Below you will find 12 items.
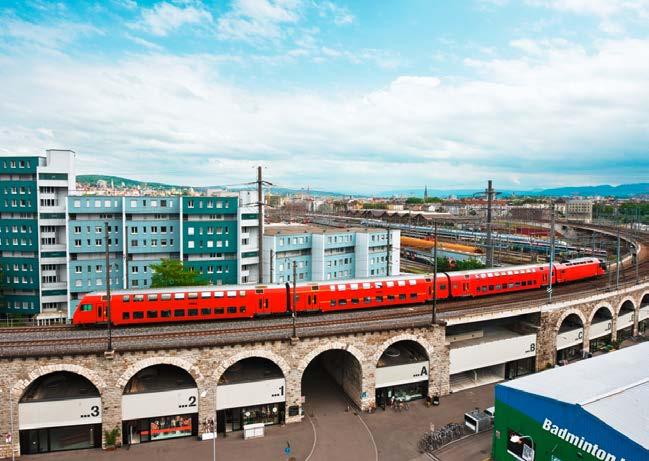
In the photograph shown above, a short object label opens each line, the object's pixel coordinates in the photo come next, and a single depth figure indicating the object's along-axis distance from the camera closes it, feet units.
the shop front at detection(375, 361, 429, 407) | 106.32
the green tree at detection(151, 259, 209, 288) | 141.18
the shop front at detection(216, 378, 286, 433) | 93.30
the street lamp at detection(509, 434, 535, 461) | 72.84
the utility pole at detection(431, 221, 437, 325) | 105.81
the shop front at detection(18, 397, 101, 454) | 84.43
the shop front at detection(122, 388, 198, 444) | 88.53
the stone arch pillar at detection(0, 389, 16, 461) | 83.32
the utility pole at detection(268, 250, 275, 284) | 183.73
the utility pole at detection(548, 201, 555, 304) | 116.57
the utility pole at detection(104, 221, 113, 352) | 84.24
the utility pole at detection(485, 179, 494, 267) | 155.88
